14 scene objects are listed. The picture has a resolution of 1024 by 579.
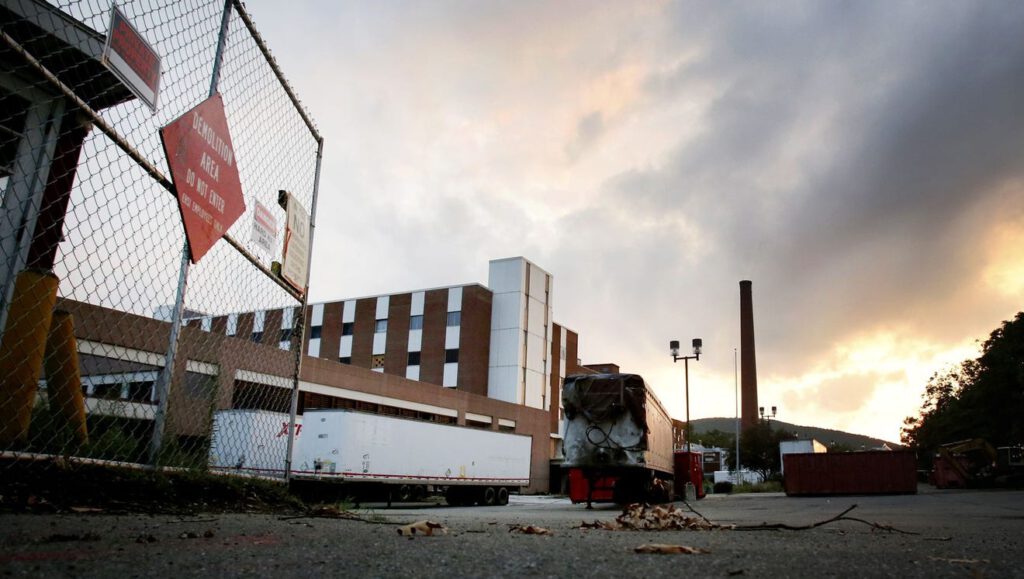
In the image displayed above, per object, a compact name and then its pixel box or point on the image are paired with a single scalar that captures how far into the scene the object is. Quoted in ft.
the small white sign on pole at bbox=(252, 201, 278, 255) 23.20
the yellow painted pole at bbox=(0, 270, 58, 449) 15.23
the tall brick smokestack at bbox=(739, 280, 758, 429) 246.47
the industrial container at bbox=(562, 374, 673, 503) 62.54
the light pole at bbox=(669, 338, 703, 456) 137.59
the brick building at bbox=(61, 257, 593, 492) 138.10
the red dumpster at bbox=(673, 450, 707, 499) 89.66
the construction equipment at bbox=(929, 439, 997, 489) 135.97
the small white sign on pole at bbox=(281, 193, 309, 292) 25.66
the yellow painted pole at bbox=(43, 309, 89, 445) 16.90
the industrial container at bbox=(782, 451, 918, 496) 107.55
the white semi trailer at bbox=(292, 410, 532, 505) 71.15
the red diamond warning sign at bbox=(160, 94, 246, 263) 17.94
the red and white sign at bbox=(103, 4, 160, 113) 15.01
